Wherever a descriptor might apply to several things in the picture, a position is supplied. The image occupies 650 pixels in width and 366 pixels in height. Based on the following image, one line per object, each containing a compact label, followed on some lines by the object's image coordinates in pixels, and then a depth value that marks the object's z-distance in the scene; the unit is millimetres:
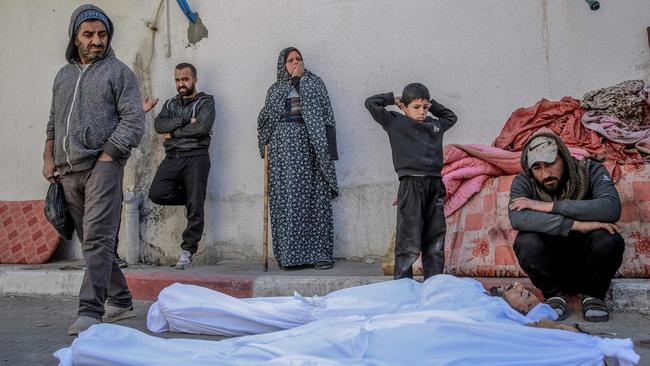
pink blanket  5152
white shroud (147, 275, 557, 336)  3077
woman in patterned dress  5797
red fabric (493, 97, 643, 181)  4964
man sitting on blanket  3959
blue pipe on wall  6652
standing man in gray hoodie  4020
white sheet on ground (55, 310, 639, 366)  2463
